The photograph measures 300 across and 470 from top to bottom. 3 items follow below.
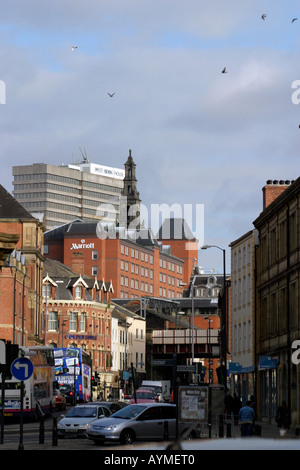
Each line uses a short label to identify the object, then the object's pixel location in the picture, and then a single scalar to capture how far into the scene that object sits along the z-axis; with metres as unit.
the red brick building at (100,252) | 190.00
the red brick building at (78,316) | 135.38
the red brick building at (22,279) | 93.75
